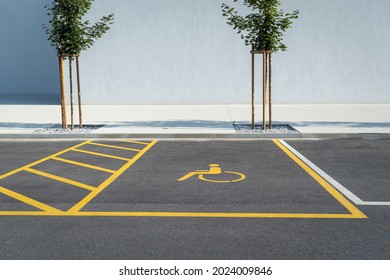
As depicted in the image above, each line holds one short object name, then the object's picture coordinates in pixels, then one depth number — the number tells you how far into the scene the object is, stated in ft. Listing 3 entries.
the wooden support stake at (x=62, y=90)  46.14
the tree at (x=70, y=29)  44.47
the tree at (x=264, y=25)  44.21
